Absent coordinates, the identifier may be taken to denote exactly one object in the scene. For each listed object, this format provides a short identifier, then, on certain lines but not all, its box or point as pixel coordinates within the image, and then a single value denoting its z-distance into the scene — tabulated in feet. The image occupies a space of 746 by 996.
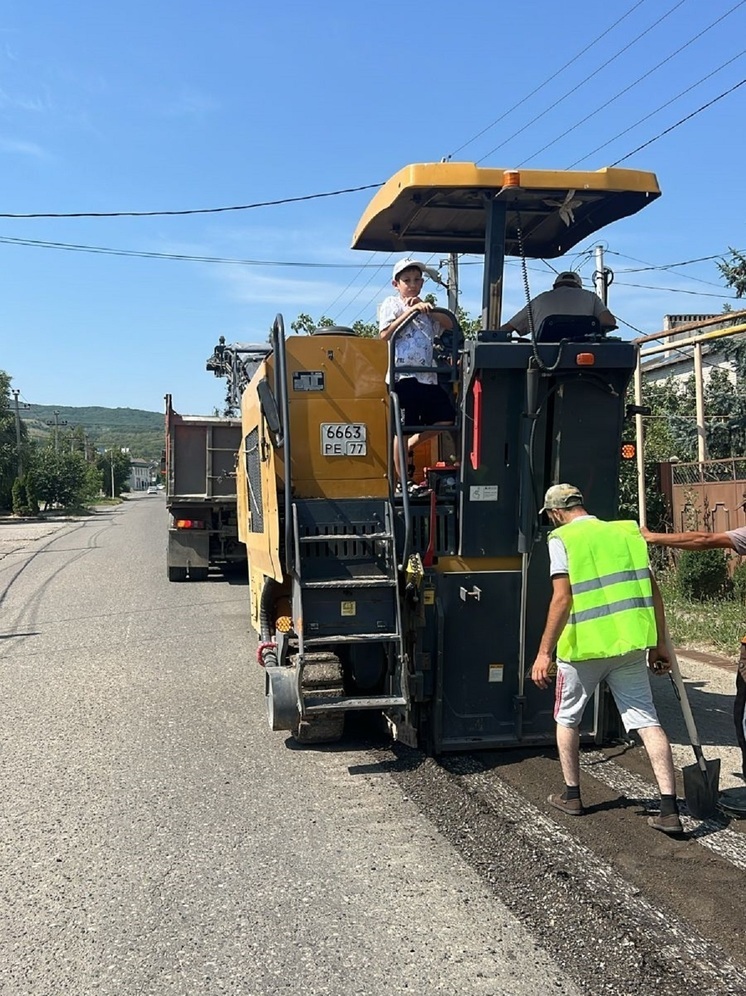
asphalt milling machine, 17.56
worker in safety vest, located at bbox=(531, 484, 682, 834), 14.65
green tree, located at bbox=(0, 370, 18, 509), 161.89
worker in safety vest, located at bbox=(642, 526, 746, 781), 15.10
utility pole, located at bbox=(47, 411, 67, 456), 243.29
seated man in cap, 18.04
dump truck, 49.65
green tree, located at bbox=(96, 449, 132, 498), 344.28
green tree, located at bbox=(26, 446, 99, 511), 167.12
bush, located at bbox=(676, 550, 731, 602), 35.55
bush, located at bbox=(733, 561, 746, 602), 34.73
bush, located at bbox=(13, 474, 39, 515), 157.58
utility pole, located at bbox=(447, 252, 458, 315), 22.31
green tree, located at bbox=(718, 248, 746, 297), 51.47
